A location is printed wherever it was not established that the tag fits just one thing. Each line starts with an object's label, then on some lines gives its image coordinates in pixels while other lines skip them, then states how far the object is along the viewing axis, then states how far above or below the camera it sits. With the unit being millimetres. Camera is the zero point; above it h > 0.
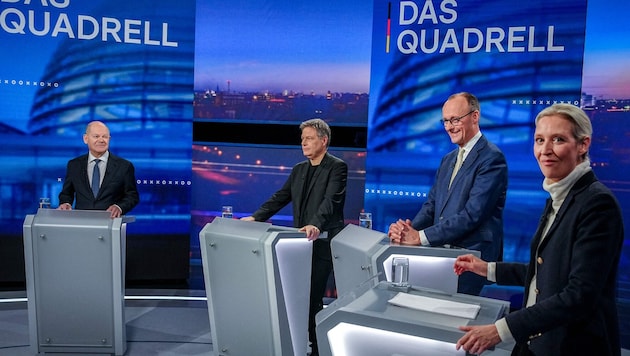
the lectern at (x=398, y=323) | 1712 -530
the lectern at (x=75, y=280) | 3947 -999
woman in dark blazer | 1697 -347
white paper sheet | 1838 -515
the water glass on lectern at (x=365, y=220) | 3627 -511
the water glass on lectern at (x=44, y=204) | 4086 -539
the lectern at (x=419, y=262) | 2877 -596
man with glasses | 3066 -319
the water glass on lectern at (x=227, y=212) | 4031 -551
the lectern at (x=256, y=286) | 3674 -943
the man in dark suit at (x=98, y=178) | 4771 -430
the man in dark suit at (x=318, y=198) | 4105 -454
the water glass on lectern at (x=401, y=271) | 2133 -477
